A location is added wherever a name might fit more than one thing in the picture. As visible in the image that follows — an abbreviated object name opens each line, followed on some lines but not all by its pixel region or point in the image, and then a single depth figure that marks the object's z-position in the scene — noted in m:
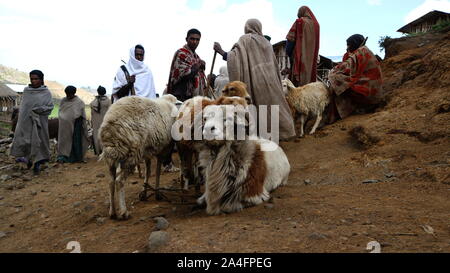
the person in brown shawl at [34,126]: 7.50
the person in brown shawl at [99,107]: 9.63
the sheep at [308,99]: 7.59
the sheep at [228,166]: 3.10
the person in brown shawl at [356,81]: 7.14
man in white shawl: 5.99
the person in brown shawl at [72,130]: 9.31
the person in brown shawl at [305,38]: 7.80
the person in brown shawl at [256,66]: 5.32
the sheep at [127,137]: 3.33
